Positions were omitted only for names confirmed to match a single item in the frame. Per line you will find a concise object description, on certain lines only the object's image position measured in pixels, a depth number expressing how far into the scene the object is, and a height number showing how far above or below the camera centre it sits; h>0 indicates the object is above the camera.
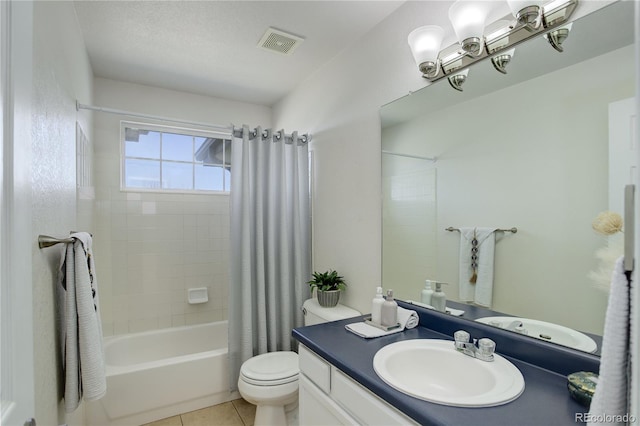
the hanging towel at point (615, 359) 0.48 -0.23
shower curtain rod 1.89 +0.64
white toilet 1.87 -1.04
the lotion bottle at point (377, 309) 1.53 -0.48
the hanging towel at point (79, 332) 1.24 -0.48
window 2.87 +0.51
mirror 1.02 +0.17
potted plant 2.12 -0.52
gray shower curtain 2.34 -0.24
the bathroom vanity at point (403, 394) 0.86 -0.56
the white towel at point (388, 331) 1.43 -0.55
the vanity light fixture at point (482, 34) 1.11 +0.70
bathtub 2.03 -1.21
